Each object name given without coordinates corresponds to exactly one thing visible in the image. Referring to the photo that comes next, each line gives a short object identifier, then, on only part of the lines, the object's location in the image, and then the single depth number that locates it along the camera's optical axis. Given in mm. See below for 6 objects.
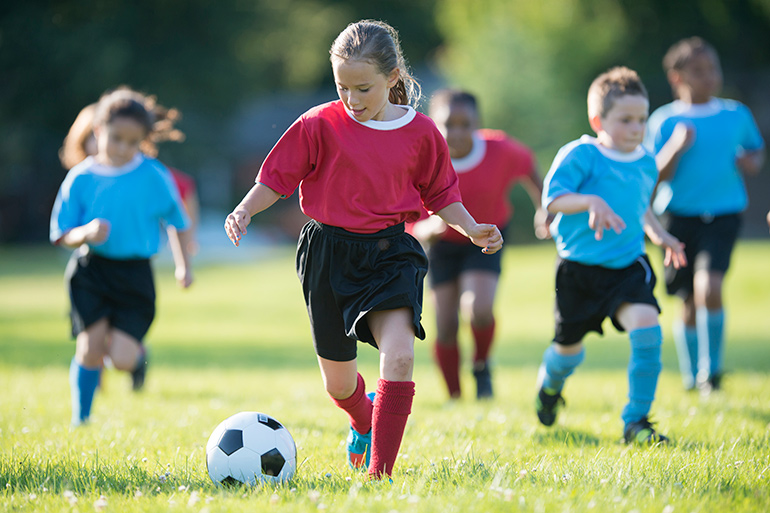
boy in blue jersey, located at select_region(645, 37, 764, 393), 13289
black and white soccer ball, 7172
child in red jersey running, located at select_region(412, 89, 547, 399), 13344
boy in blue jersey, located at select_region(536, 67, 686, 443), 9016
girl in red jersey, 7402
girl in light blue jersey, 11258
